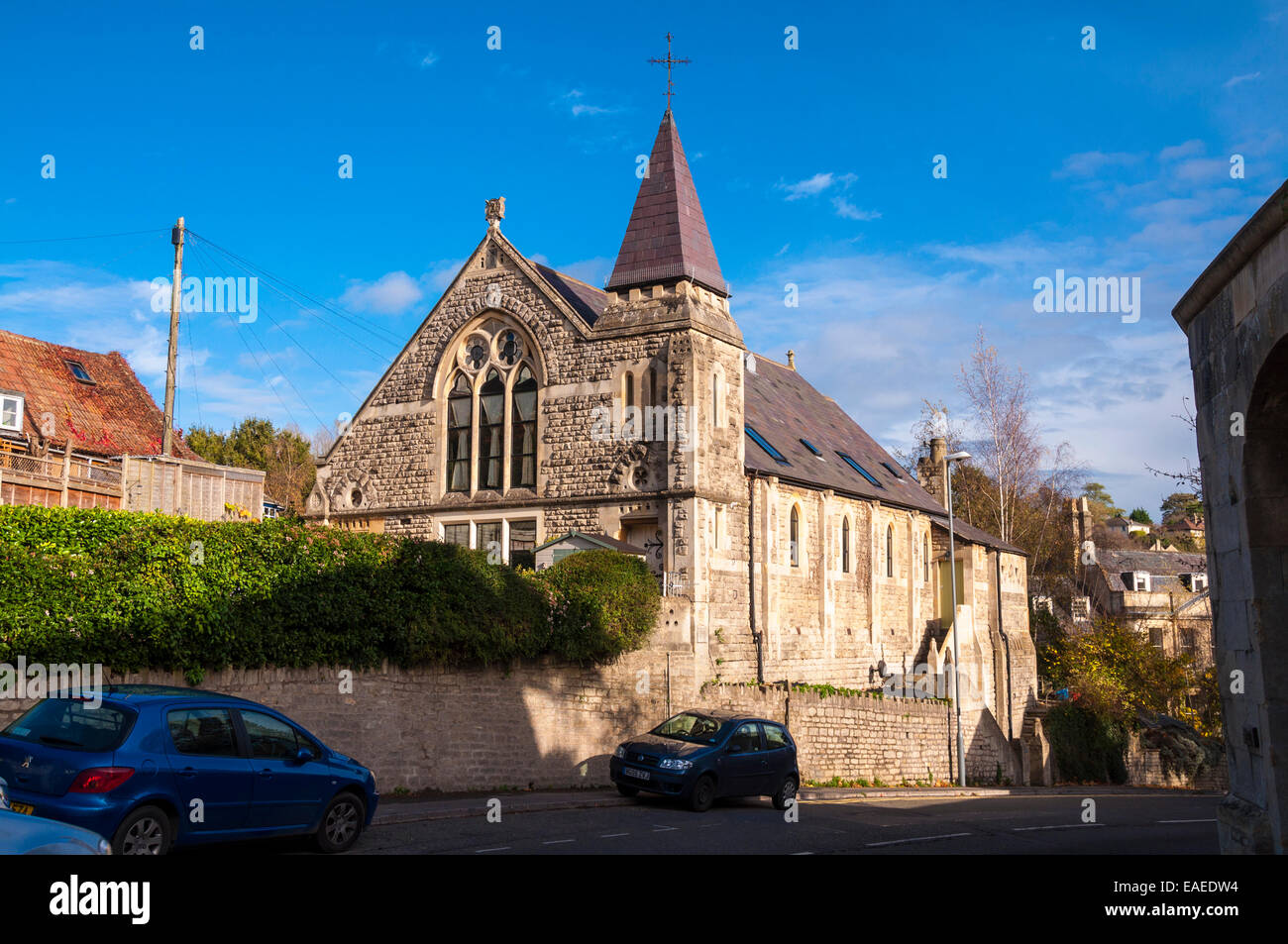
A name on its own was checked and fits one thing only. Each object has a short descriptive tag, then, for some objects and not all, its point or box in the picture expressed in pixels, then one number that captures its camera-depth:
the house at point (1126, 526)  96.81
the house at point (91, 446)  24.27
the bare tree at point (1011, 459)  50.06
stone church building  27.94
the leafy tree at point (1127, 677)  39.62
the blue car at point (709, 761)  17.88
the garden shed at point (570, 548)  27.05
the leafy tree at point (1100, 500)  116.91
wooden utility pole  29.41
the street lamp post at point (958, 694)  28.84
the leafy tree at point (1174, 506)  116.44
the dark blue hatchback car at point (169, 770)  9.66
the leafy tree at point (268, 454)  63.22
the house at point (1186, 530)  90.31
